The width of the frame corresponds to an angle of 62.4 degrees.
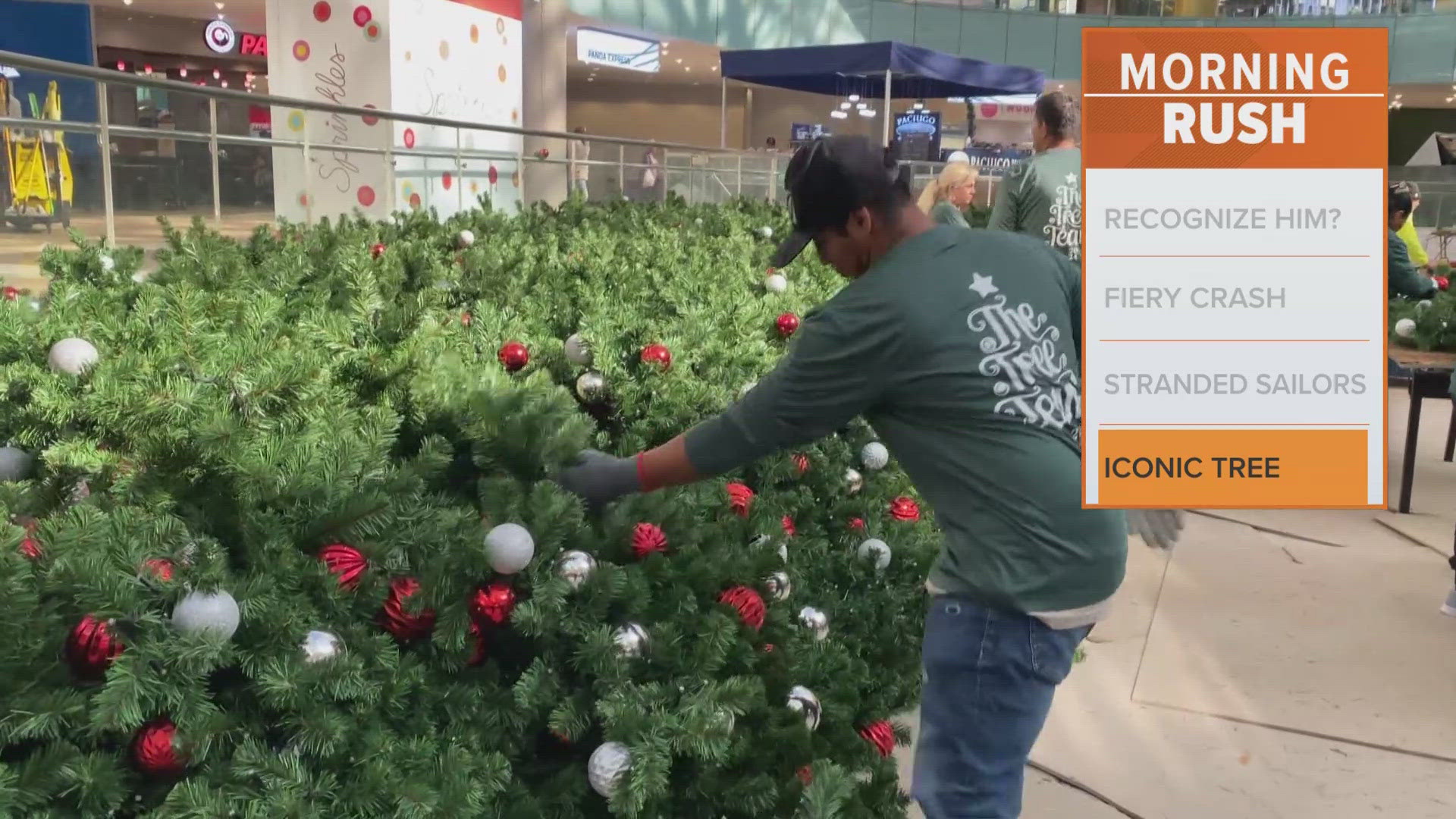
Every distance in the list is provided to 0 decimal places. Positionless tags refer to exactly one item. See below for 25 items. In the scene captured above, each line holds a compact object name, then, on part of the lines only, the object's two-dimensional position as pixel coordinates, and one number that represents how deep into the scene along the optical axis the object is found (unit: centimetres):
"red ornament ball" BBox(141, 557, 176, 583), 152
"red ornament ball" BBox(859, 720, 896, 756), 242
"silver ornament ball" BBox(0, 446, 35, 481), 204
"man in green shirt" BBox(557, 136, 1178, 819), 180
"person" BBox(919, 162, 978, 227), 549
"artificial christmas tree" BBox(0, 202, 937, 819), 149
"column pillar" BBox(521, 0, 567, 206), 1742
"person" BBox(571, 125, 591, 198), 1005
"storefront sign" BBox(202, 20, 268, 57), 2402
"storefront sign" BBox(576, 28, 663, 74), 2203
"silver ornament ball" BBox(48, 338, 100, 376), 210
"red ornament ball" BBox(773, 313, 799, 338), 365
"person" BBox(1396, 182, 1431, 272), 721
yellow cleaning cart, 427
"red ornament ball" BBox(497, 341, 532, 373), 249
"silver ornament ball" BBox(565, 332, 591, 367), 266
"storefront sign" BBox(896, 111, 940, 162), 1807
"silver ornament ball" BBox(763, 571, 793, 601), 228
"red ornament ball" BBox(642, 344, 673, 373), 269
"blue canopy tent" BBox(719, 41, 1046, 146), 1130
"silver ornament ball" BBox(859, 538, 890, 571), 287
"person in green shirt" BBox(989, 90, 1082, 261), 436
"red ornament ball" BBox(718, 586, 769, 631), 213
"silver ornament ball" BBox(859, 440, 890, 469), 320
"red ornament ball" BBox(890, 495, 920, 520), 318
